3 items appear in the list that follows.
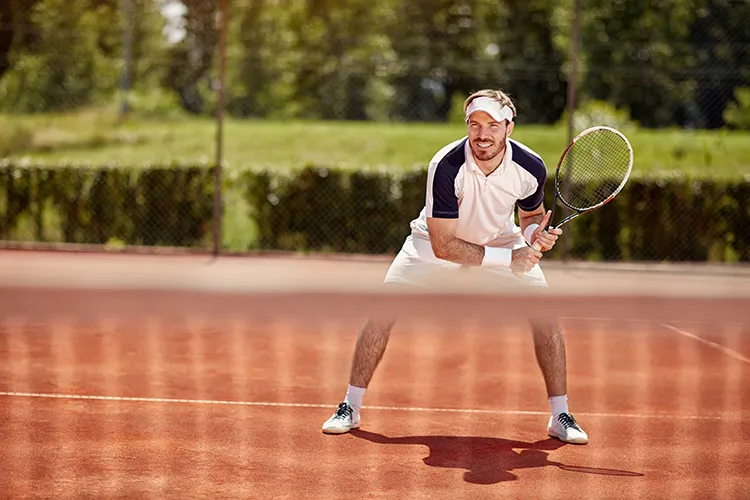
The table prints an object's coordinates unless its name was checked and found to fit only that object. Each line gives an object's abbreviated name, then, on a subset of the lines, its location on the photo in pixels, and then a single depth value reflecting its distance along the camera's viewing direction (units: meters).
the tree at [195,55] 21.77
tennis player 4.69
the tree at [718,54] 14.55
